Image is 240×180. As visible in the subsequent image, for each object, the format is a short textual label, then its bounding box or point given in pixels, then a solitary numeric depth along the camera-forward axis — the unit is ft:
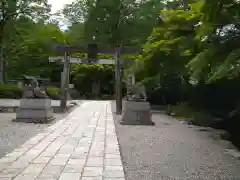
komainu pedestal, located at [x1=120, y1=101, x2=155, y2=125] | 25.14
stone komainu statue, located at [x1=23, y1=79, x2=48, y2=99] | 24.63
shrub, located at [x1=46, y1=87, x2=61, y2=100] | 60.87
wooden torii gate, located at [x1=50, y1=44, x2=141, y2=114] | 36.29
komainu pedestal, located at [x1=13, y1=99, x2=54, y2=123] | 24.40
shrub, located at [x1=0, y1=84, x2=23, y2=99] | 58.33
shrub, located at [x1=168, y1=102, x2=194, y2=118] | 33.29
